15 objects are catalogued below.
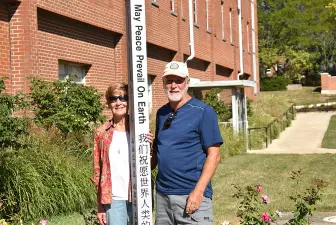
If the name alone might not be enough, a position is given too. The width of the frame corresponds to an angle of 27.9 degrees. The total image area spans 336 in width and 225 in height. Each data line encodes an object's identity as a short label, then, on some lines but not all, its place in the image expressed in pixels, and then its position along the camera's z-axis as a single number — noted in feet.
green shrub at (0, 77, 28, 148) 29.30
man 15.65
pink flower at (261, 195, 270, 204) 22.54
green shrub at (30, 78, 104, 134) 39.58
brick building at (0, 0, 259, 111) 42.96
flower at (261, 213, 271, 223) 21.09
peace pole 15.76
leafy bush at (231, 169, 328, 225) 22.06
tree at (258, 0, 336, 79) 191.21
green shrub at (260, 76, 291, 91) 189.57
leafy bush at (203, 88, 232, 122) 79.61
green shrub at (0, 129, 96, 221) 29.30
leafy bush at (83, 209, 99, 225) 21.30
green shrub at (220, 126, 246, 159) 65.64
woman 16.87
